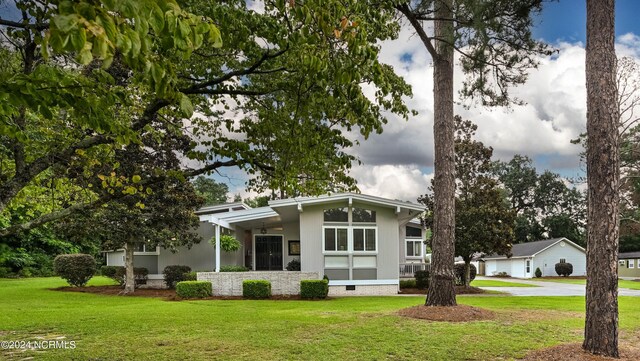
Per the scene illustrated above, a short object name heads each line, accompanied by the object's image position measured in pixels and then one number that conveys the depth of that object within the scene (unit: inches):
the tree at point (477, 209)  858.1
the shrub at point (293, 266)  826.8
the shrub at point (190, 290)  650.8
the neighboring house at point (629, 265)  1643.7
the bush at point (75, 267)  824.9
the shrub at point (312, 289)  649.6
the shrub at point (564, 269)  1680.6
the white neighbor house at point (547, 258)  1721.2
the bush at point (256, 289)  652.7
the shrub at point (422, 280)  852.0
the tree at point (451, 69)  390.9
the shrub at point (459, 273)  938.1
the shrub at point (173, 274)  792.3
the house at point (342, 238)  709.3
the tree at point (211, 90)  91.4
